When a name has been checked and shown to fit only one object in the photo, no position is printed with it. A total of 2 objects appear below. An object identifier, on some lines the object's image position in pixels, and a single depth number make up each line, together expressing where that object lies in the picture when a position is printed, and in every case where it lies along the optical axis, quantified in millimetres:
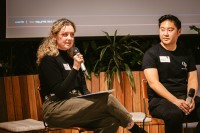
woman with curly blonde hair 4484
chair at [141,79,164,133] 5116
